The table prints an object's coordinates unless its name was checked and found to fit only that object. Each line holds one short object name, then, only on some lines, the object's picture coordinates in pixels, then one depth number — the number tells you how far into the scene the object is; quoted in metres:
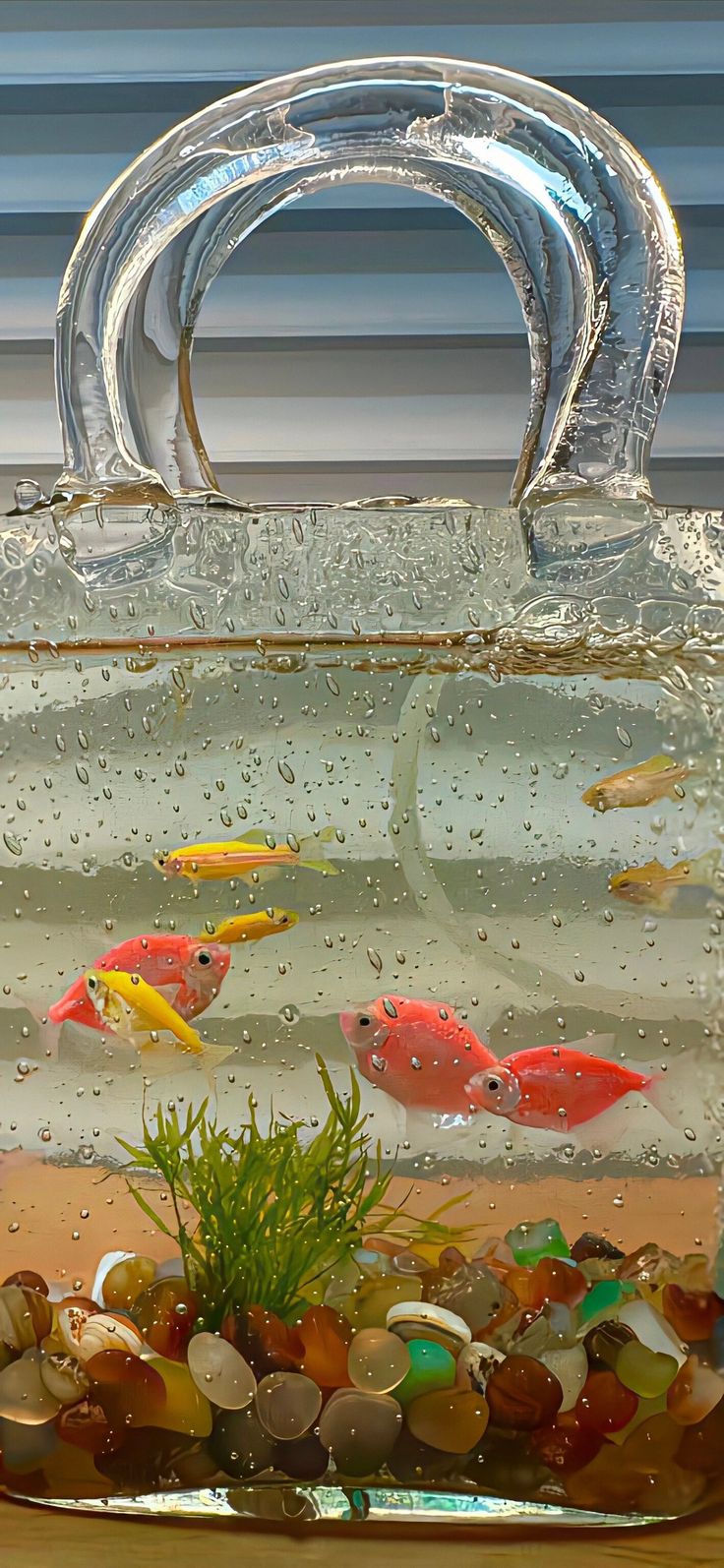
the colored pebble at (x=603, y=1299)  0.45
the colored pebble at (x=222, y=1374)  0.44
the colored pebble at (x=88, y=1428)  0.44
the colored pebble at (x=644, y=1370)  0.45
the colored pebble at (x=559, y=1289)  0.45
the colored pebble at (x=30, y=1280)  0.46
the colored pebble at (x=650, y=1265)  0.46
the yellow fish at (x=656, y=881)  0.46
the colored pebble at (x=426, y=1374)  0.44
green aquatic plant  0.45
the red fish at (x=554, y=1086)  0.45
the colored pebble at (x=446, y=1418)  0.44
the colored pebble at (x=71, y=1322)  0.45
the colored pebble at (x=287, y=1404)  0.44
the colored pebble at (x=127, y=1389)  0.44
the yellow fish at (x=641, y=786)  0.46
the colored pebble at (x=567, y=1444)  0.44
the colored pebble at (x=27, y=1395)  0.45
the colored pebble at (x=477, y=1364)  0.44
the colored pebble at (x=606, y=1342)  0.45
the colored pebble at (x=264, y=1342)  0.44
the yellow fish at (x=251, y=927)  0.45
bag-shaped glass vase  0.44
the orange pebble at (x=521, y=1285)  0.45
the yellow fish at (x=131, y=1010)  0.45
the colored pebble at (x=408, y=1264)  0.45
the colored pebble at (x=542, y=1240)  0.46
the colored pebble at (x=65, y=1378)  0.45
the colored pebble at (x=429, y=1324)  0.44
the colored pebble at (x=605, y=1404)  0.44
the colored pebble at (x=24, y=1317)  0.46
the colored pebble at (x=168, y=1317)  0.44
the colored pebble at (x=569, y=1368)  0.44
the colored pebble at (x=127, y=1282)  0.45
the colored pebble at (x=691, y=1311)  0.46
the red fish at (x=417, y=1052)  0.45
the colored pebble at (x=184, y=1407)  0.44
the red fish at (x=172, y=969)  0.45
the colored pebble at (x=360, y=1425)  0.43
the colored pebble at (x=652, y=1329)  0.45
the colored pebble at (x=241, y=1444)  0.44
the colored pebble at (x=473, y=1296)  0.45
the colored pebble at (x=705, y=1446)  0.45
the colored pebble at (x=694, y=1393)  0.45
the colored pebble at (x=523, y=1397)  0.44
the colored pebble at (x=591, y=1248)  0.46
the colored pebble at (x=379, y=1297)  0.45
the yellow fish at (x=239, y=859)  0.45
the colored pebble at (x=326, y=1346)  0.44
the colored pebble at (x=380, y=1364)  0.44
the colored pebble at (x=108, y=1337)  0.45
